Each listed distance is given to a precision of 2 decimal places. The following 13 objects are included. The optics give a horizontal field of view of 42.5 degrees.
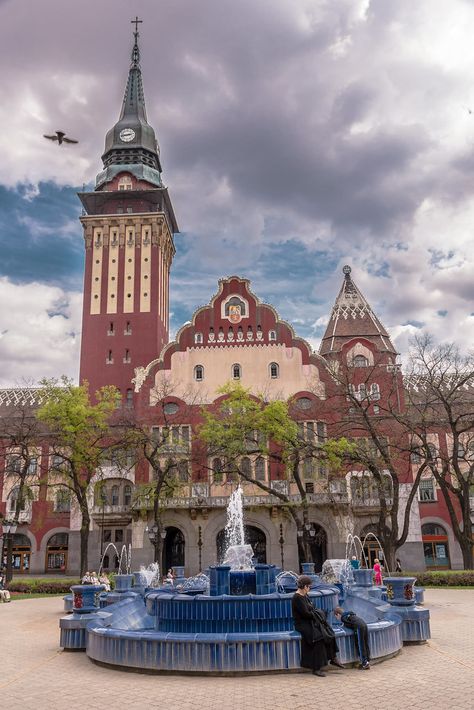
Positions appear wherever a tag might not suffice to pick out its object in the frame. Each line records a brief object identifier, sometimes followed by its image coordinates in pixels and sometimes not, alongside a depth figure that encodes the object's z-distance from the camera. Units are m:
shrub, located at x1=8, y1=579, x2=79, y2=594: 33.34
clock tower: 53.38
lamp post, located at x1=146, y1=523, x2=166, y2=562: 36.92
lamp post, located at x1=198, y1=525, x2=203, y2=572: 43.38
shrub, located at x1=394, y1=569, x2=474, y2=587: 30.66
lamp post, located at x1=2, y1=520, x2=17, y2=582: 34.78
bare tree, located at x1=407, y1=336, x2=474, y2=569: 34.34
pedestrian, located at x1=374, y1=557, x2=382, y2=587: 27.08
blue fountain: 11.06
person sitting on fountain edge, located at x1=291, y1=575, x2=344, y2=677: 10.67
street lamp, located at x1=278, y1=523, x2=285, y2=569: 43.25
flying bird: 25.50
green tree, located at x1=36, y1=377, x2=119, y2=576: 38.03
